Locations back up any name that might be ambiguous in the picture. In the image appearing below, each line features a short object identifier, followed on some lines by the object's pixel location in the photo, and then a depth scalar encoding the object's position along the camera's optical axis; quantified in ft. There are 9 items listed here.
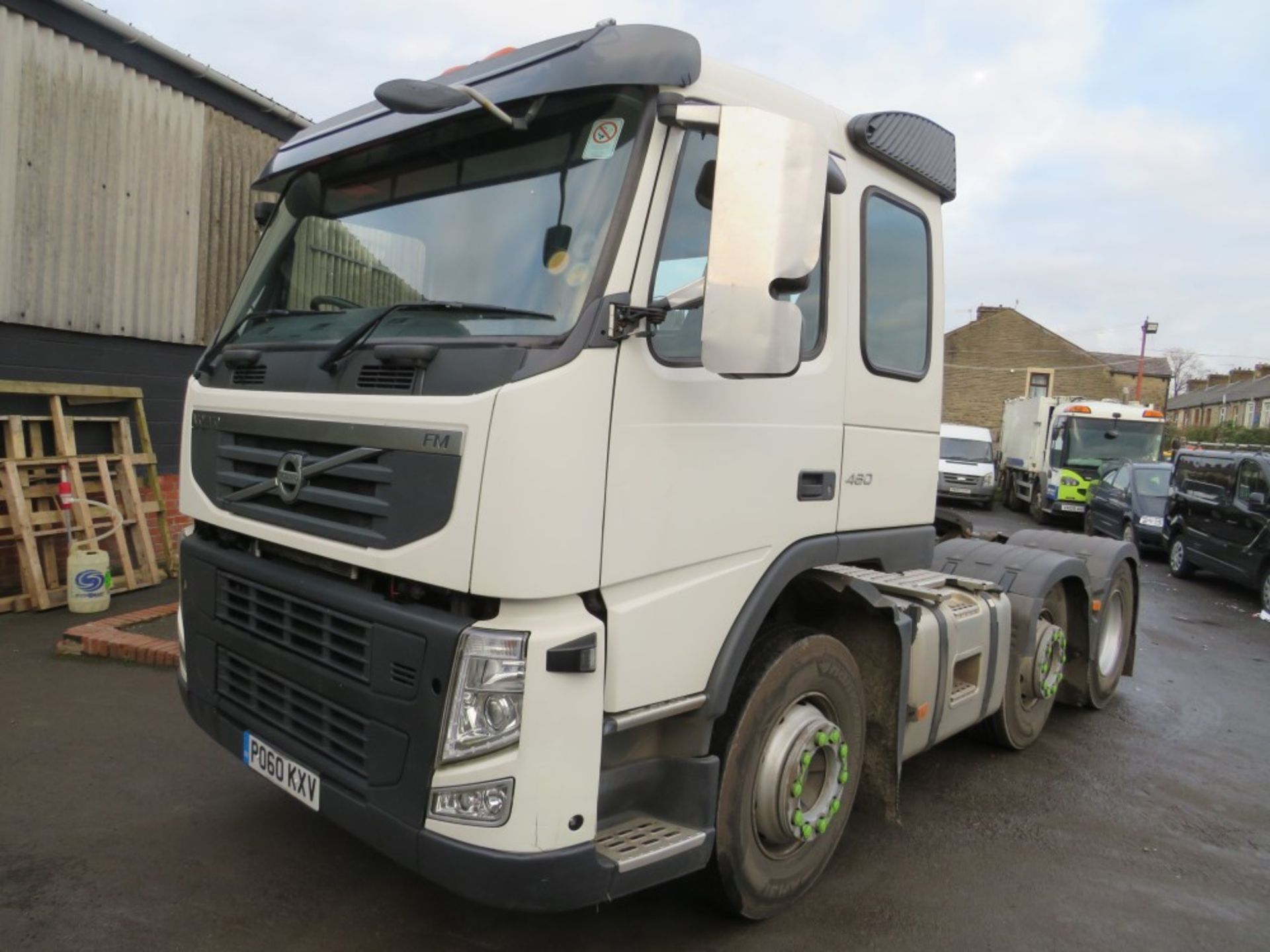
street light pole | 145.65
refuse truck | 63.36
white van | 73.26
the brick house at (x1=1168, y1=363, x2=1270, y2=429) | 175.32
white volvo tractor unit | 7.55
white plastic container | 20.48
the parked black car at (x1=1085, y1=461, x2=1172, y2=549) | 46.57
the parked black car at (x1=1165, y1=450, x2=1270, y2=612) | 34.27
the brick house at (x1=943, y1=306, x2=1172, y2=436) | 153.99
